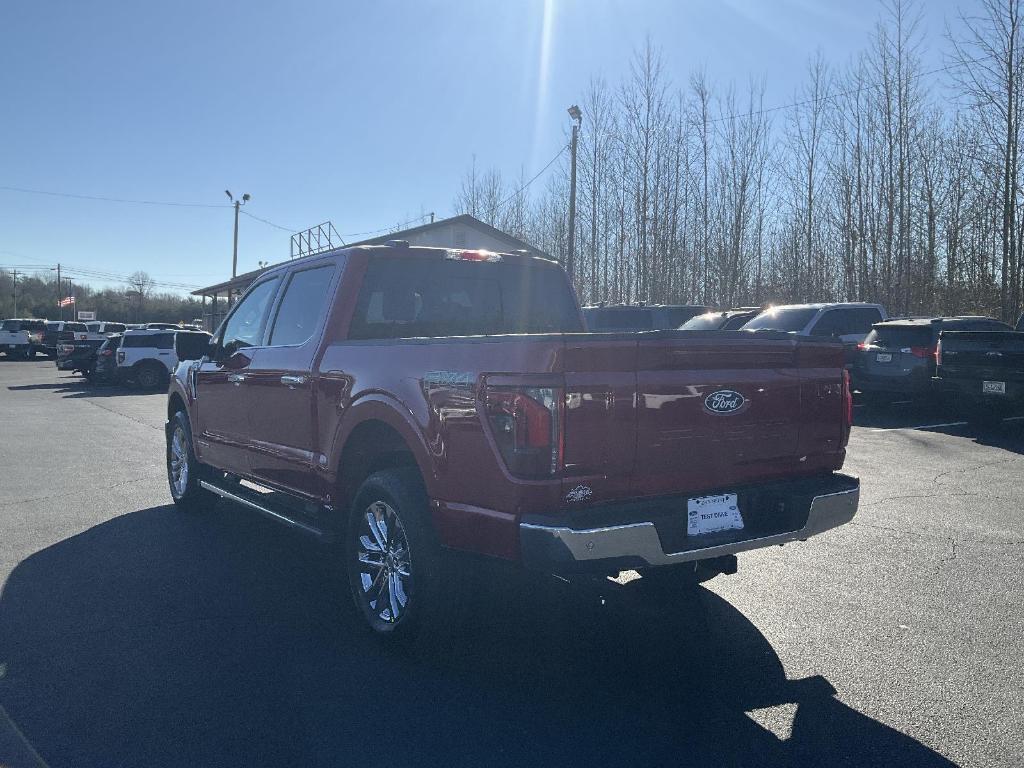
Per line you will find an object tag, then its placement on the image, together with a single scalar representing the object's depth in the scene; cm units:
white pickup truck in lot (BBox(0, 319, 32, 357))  3922
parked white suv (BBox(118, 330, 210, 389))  2242
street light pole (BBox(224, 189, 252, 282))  5009
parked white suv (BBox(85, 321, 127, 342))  4038
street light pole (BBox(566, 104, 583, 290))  2456
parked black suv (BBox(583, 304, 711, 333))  1728
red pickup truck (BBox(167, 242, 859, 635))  316
